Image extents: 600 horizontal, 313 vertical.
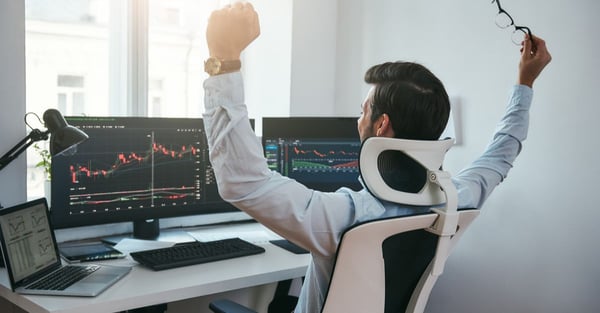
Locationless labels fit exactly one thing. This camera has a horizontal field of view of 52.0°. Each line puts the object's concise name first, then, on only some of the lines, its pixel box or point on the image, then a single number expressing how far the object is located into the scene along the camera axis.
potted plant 2.25
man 1.13
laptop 1.63
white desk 1.56
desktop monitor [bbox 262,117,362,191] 2.43
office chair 1.22
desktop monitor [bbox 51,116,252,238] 2.06
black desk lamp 1.80
